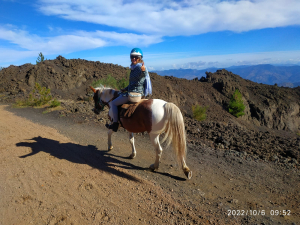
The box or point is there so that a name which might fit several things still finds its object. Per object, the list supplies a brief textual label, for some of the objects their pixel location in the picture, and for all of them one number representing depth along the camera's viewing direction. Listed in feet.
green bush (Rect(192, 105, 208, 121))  40.61
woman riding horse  12.10
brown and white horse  11.26
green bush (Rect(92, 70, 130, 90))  42.88
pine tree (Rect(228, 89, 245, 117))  61.05
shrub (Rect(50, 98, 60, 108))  32.58
